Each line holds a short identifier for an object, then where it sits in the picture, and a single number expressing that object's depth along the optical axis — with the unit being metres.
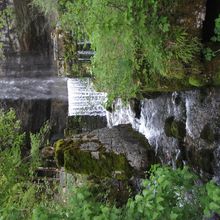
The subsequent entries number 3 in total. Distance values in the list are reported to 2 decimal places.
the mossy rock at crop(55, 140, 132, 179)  6.45
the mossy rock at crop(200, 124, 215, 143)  5.21
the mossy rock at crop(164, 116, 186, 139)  5.85
